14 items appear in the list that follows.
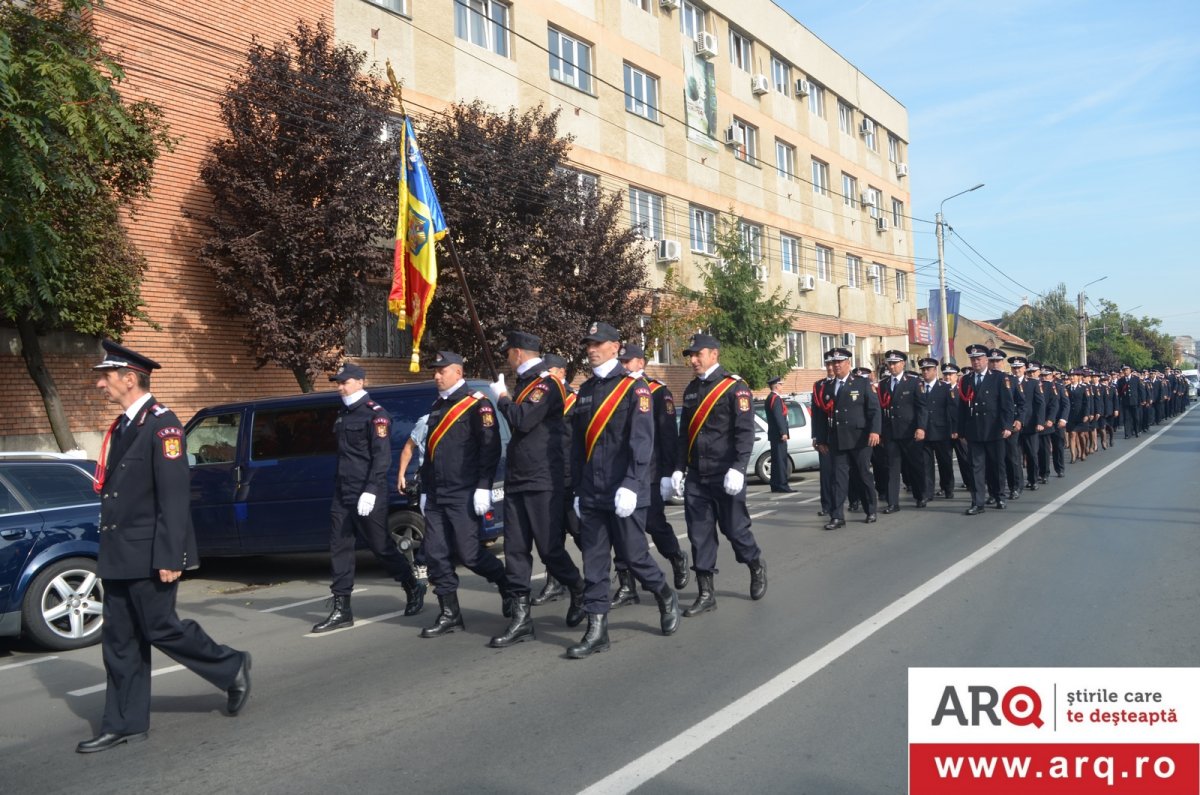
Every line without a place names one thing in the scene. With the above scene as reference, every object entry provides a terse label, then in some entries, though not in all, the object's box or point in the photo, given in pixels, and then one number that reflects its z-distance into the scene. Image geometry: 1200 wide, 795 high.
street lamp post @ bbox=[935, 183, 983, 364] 34.66
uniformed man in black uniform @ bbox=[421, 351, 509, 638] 6.85
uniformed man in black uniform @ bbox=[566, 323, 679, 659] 6.26
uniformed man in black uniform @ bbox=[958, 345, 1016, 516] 12.77
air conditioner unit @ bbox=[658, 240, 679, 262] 27.09
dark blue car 7.17
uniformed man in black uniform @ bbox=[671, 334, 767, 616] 7.33
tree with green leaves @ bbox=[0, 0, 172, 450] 8.54
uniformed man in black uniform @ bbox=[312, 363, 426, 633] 7.41
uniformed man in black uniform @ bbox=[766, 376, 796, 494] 15.83
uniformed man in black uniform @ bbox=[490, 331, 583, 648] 6.67
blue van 9.87
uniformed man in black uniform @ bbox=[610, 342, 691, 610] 7.50
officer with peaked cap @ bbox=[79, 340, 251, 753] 4.86
